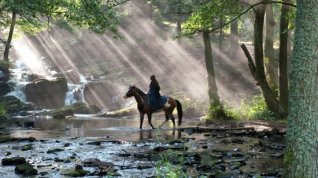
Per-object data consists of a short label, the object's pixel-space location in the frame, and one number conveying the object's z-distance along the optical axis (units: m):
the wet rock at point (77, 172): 10.68
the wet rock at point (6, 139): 18.30
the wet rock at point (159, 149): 14.95
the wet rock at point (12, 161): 12.31
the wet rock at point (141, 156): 13.62
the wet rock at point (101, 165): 10.95
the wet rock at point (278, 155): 13.88
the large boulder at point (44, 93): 46.06
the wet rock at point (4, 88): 44.54
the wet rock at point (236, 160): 12.78
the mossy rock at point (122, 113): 40.66
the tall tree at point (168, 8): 47.01
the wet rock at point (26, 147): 15.67
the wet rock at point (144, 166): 11.69
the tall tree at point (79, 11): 19.06
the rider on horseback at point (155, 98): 23.53
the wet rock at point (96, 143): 17.08
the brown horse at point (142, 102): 24.22
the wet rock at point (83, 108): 43.16
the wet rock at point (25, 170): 10.82
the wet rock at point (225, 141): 17.62
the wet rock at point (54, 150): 14.87
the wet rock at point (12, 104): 40.91
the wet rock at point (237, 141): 17.53
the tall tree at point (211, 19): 22.78
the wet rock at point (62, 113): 37.59
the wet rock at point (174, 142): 16.71
